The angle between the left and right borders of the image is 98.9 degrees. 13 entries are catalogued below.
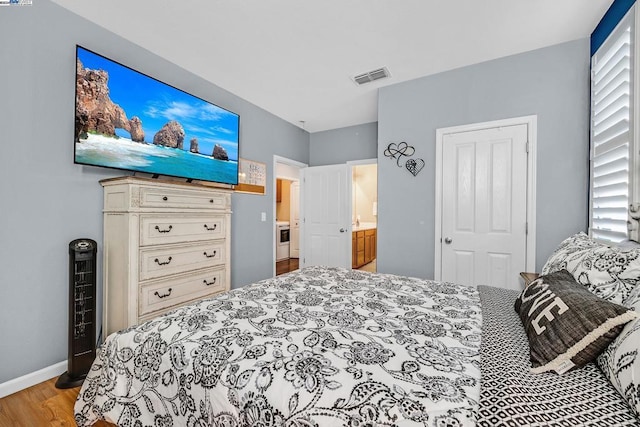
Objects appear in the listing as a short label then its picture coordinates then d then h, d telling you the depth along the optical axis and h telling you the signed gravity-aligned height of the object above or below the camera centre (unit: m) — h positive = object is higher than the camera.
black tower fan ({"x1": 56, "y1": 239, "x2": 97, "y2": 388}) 1.86 -0.71
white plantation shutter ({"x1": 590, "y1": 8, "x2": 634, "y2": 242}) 1.74 +0.58
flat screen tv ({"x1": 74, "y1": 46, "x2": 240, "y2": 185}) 2.01 +0.74
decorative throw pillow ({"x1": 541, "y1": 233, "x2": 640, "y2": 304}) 0.98 -0.22
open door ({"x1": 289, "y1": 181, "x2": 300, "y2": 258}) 7.00 -0.22
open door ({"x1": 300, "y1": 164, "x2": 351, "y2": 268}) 4.47 -0.06
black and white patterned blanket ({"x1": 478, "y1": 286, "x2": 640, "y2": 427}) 0.66 -0.49
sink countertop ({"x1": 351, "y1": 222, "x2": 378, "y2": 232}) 6.03 -0.32
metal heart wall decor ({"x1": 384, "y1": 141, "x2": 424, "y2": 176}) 3.09 +0.68
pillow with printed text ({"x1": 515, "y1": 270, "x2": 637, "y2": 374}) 0.81 -0.37
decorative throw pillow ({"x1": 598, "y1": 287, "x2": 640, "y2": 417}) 0.67 -0.40
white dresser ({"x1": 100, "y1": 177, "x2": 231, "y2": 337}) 2.01 -0.31
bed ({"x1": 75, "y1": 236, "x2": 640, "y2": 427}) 0.71 -0.49
